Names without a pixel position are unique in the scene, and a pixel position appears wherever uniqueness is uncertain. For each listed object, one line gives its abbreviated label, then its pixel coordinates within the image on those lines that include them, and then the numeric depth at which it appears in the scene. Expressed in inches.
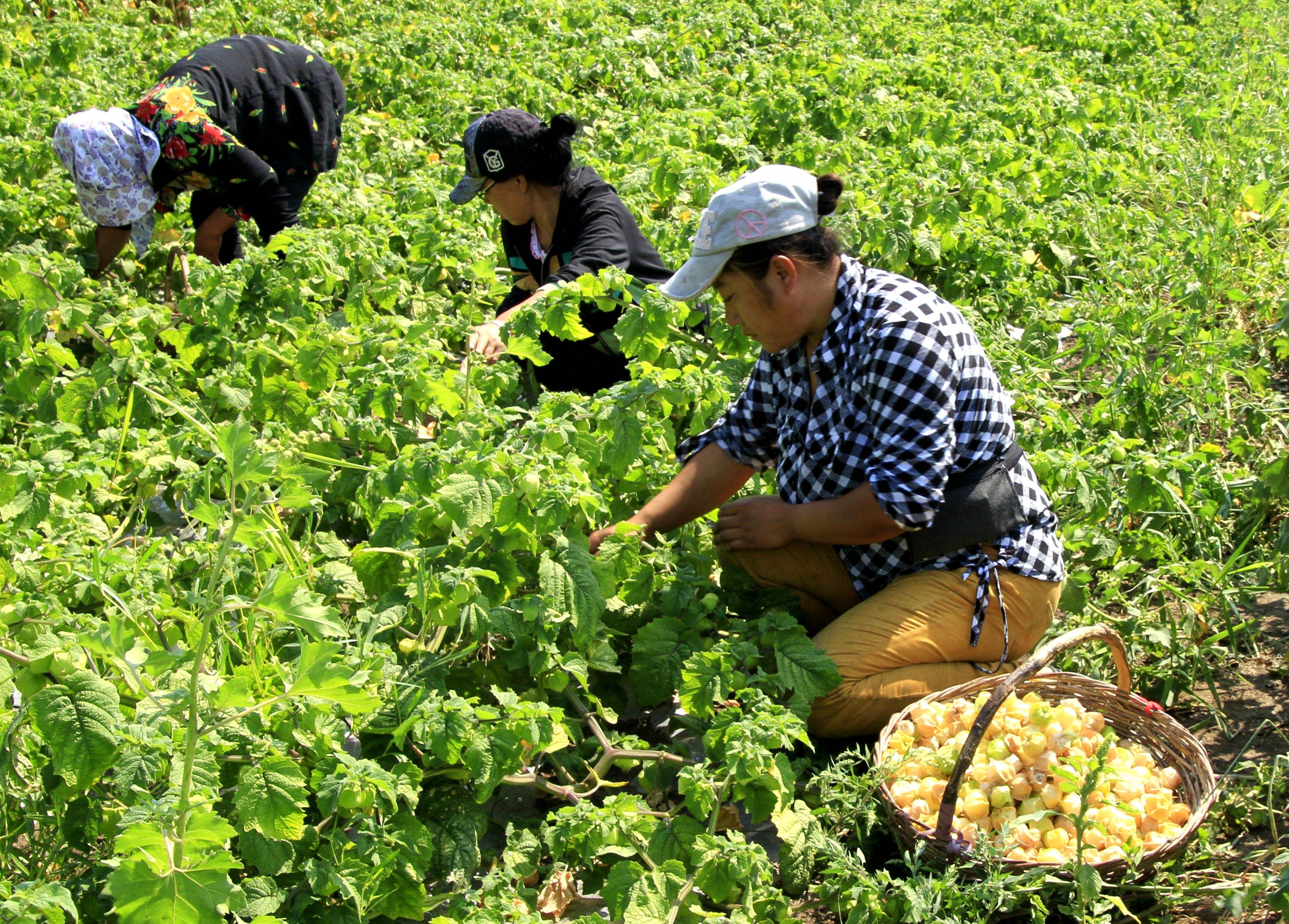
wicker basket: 92.6
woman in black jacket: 151.9
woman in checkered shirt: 106.8
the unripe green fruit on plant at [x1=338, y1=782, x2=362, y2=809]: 82.7
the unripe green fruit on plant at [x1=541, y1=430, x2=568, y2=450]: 108.3
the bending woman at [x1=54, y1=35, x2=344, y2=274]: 172.9
